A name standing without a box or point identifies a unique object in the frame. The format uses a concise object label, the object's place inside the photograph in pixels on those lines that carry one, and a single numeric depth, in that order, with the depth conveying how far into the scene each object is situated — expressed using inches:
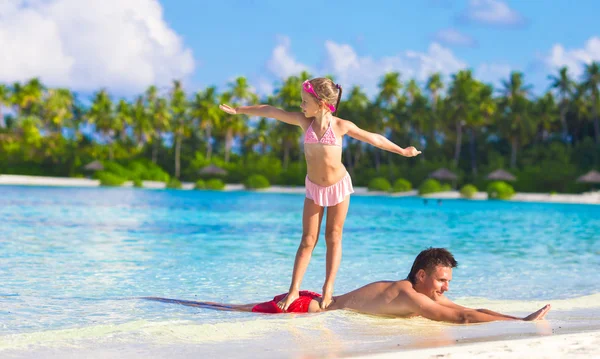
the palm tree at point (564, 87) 2466.8
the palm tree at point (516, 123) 2285.9
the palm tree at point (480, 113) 2399.1
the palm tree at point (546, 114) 2386.4
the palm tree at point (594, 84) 2385.1
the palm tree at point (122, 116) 2815.0
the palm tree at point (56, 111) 2999.5
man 226.7
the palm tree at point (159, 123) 2815.0
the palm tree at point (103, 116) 2802.7
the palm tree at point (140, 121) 2810.0
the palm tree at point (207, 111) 2704.2
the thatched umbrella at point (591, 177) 1904.5
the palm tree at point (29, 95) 2952.8
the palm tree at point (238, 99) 2731.3
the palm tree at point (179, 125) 2664.9
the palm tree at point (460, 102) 2370.8
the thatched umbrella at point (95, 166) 2481.5
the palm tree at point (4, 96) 2886.3
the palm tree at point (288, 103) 2591.0
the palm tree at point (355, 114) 2481.5
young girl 227.0
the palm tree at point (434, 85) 2901.1
